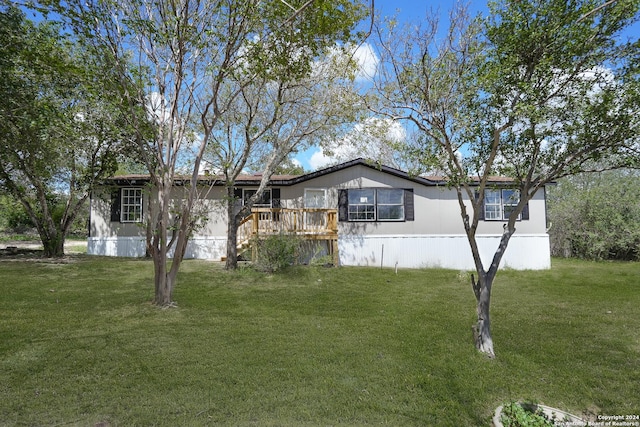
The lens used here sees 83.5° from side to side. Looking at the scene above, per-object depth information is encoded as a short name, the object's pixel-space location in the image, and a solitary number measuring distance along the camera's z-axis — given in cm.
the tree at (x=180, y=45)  587
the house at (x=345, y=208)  1355
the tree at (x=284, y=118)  1027
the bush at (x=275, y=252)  1045
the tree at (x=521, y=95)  419
